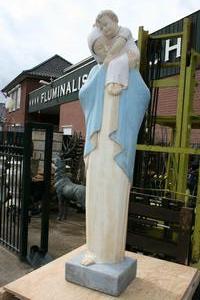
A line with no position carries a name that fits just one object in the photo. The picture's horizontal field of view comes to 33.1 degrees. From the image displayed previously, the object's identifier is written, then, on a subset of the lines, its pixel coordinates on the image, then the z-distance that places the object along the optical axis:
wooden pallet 2.04
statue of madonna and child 2.12
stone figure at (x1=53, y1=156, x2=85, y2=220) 6.51
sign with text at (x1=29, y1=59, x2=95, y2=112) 12.74
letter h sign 7.14
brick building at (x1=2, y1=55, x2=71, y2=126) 21.95
